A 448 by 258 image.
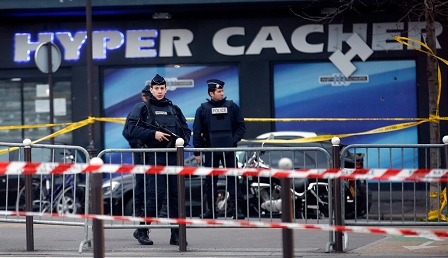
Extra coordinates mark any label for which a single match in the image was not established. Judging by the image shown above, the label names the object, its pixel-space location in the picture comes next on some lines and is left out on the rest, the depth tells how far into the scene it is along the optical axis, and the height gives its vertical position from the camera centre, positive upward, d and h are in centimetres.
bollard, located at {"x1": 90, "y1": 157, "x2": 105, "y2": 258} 1186 -44
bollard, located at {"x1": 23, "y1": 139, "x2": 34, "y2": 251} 1722 -38
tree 2025 +204
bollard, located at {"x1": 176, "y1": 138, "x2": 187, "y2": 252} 1681 -53
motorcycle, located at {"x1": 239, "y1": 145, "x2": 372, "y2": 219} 1831 -61
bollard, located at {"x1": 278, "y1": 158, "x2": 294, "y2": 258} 1137 -50
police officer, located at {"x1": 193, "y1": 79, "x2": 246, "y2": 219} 2369 +34
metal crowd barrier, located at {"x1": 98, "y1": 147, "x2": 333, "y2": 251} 1759 -57
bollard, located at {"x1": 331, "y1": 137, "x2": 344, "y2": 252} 1630 -60
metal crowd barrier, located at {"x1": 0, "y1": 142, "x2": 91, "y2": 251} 1787 -50
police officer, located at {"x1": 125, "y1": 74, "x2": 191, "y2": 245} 1802 +15
